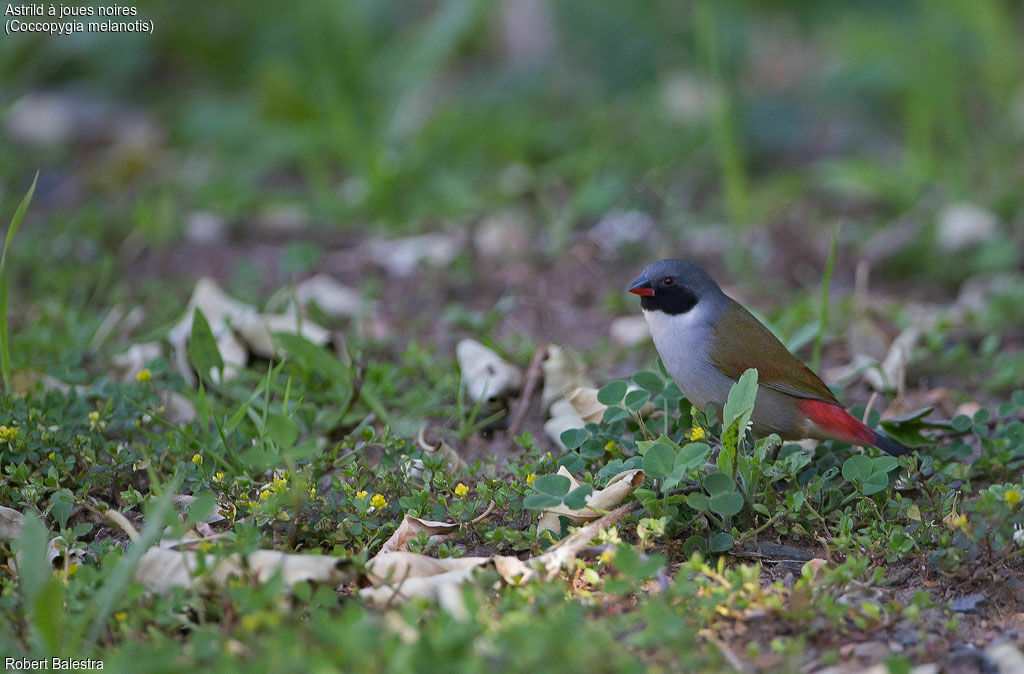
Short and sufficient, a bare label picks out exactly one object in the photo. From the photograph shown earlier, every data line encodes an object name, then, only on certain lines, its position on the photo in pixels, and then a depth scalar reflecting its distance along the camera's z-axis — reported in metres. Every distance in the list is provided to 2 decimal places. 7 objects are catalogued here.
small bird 6.47
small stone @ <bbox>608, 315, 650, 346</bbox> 8.72
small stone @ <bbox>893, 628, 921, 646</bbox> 4.75
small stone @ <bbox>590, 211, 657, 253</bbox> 10.73
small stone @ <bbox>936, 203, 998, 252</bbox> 10.66
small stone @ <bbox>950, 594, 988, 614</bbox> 5.11
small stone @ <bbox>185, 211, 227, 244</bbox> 11.07
